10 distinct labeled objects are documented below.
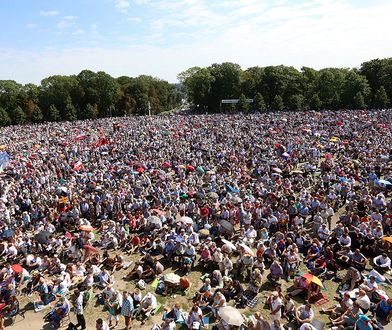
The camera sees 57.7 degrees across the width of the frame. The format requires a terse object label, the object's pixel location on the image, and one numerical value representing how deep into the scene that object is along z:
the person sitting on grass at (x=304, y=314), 9.04
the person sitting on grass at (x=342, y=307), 9.27
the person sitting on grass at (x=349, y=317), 8.85
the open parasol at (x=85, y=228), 13.97
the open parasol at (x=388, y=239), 11.79
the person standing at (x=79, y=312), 9.52
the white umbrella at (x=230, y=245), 12.48
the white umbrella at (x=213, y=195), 17.64
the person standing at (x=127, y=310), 9.55
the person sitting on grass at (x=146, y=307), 10.03
